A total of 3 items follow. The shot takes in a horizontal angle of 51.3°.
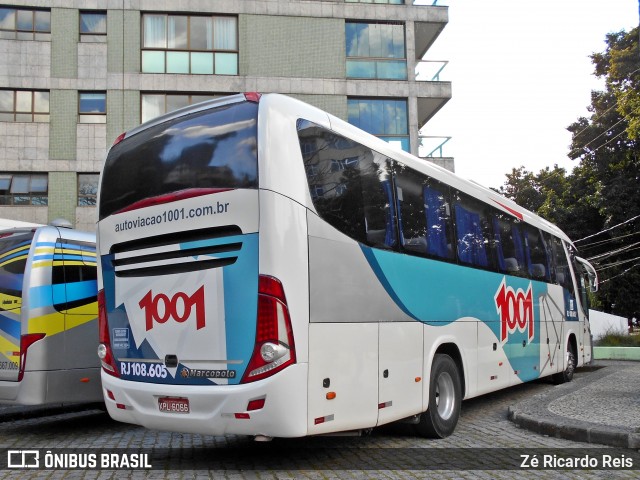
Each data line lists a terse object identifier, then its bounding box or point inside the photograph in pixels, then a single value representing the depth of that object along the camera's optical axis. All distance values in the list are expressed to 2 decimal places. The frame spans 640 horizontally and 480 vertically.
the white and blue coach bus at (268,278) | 5.78
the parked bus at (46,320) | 8.40
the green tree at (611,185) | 35.06
